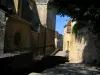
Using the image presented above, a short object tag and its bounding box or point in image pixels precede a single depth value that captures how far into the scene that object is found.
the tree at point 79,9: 5.16
